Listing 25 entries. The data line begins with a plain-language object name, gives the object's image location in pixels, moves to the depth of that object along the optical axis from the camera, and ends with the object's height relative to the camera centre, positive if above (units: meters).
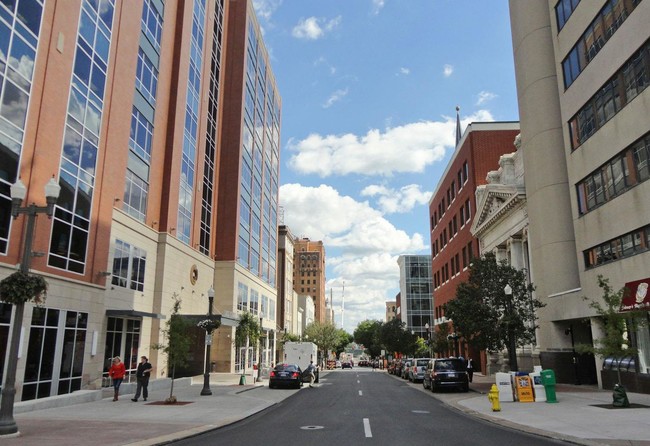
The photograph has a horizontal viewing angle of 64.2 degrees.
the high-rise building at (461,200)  44.38 +14.11
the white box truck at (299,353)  39.22 -0.74
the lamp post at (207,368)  24.58 -1.16
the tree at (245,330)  41.31 +1.04
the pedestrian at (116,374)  20.89 -1.21
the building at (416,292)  97.56 +9.57
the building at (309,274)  158.75 +20.81
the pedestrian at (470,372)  32.77 -1.83
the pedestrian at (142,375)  21.14 -1.26
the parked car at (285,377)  30.88 -1.98
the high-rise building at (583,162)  21.23 +8.66
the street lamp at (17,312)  11.45 +0.71
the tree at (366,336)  114.49 +1.65
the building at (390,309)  179.62 +11.87
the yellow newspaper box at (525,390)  19.67 -1.74
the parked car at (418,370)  36.56 -1.89
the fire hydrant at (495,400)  16.90 -1.81
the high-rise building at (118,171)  19.27 +8.80
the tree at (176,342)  21.62 +0.05
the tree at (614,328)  16.41 +0.47
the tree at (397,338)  66.75 +0.67
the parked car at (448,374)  26.56 -1.58
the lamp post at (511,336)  22.09 +0.30
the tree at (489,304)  27.06 +2.01
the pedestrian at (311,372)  35.91 -2.01
